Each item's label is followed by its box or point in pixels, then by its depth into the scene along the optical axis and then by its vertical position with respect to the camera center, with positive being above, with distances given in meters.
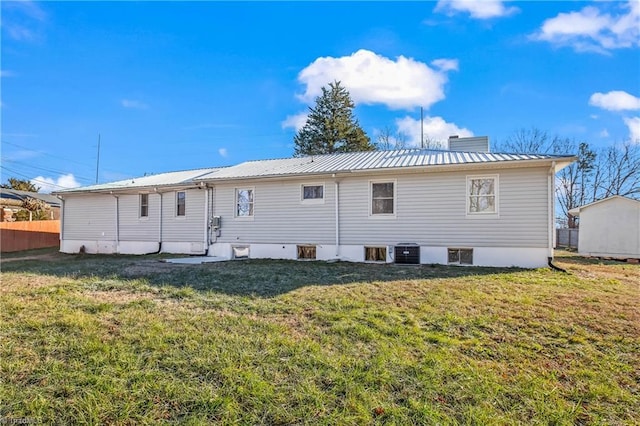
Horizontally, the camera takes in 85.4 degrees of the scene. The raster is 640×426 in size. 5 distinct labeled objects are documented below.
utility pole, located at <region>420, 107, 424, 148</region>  17.26 +5.08
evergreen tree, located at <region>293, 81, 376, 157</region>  29.61 +8.19
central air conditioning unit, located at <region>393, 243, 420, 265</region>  9.98 -0.88
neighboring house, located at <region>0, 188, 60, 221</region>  23.97 +1.42
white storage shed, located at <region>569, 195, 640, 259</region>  13.55 -0.14
